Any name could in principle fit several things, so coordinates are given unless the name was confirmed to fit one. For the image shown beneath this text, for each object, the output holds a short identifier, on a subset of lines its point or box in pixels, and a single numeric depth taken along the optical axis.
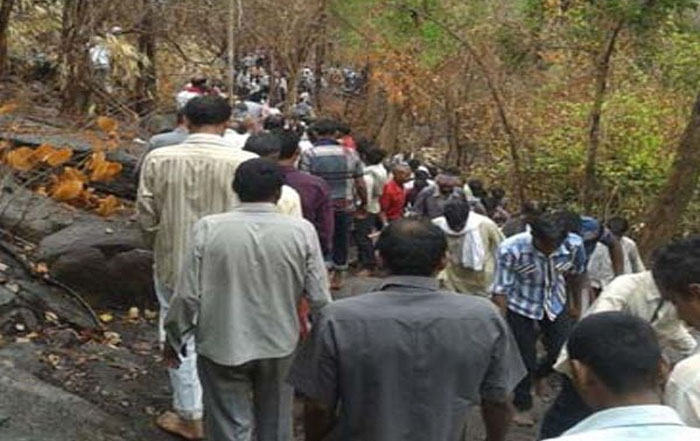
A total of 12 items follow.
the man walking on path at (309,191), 6.85
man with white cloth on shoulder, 7.66
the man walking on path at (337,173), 8.99
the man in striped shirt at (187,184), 5.24
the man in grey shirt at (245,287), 4.53
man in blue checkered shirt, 6.74
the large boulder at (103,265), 7.69
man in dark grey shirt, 3.46
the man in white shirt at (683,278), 3.55
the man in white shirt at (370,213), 10.84
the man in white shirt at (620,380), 2.33
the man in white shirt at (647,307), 4.51
